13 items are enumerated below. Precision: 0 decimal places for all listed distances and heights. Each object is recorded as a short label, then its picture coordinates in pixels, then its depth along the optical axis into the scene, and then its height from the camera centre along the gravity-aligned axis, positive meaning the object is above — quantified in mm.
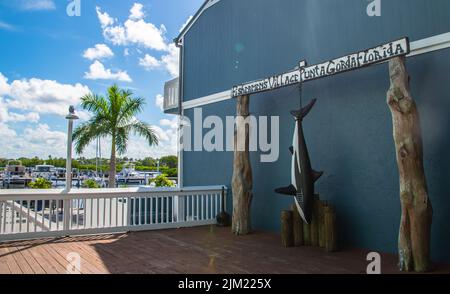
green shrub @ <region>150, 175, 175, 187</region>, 13070 -646
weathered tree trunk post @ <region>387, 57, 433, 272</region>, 3924 -166
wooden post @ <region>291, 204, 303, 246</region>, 5442 -998
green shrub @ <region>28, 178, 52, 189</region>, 15352 -846
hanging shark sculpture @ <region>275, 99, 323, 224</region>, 5156 -174
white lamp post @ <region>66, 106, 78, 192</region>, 6052 +377
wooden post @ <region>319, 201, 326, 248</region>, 5168 -926
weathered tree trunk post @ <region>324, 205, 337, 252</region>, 4976 -915
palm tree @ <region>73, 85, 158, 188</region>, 13062 +1573
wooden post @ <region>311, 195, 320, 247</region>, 5281 -916
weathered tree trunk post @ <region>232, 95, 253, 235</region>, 6441 -178
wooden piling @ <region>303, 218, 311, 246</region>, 5426 -1084
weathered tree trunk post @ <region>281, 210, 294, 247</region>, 5414 -992
